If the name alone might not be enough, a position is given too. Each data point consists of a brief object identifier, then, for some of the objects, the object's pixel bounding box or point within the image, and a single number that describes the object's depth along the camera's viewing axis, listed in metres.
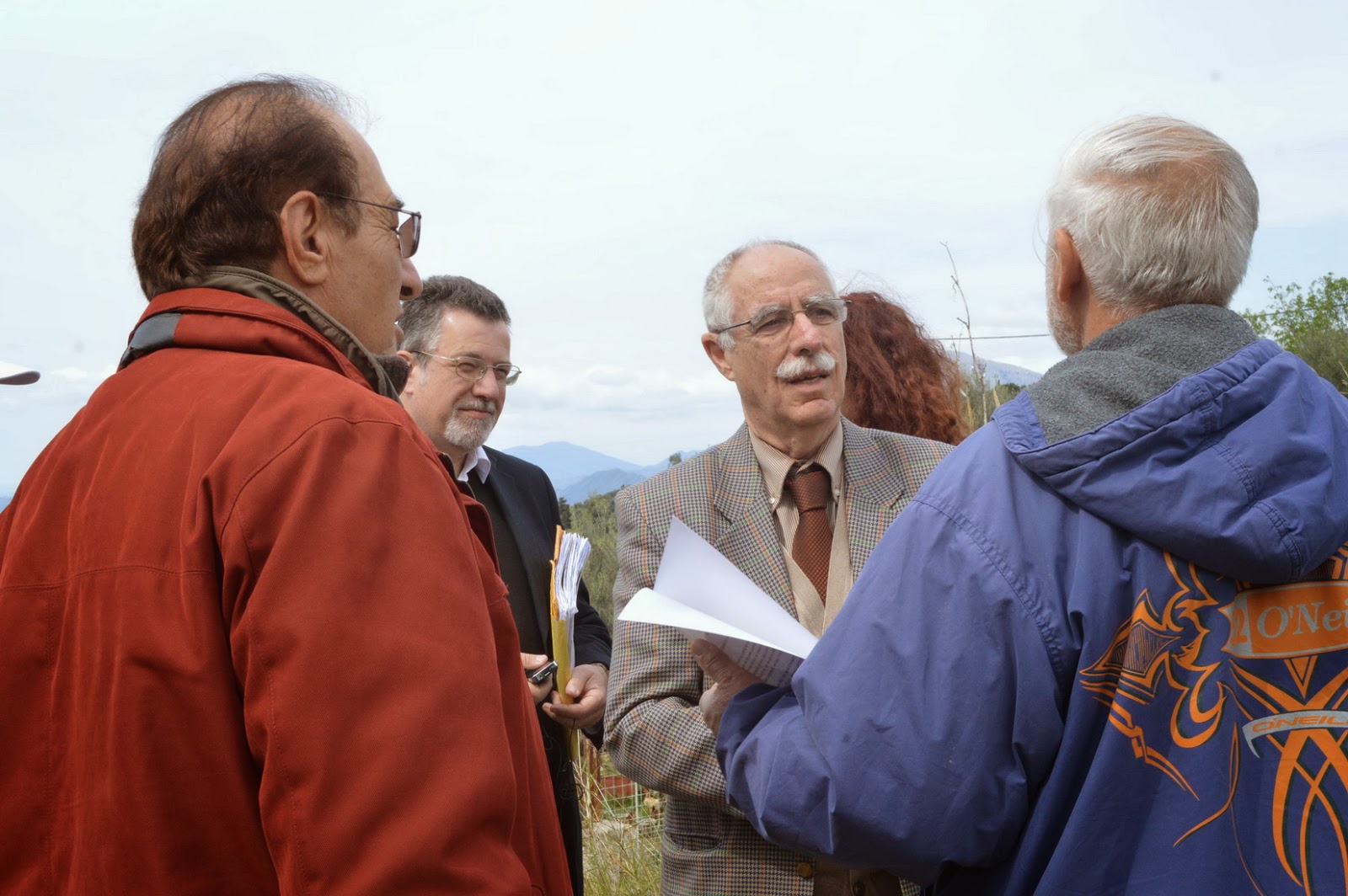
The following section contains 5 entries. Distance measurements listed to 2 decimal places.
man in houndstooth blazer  2.70
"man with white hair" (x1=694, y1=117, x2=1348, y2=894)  1.59
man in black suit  3.88
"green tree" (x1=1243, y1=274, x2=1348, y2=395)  20.20
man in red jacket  1.29
